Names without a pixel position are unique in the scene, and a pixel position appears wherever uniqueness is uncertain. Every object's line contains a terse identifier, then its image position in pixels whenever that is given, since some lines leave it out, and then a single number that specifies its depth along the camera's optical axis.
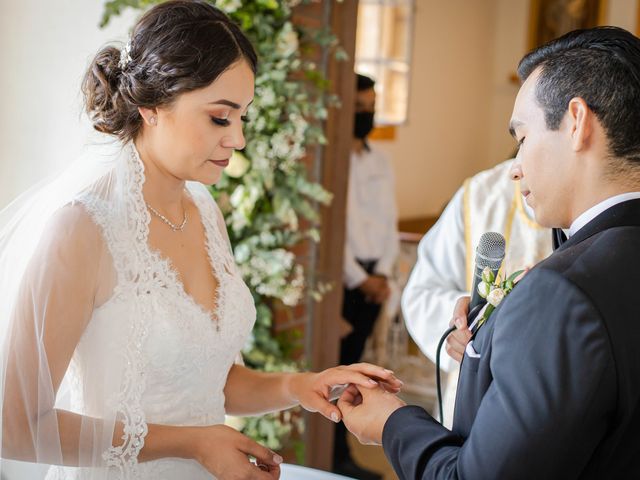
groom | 1.04
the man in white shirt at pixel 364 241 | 4.30
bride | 1.50
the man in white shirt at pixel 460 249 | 2.49
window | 6.41
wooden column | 3.48
